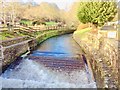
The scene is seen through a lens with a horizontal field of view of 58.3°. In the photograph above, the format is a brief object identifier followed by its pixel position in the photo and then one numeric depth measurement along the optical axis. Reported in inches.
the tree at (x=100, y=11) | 360.5
